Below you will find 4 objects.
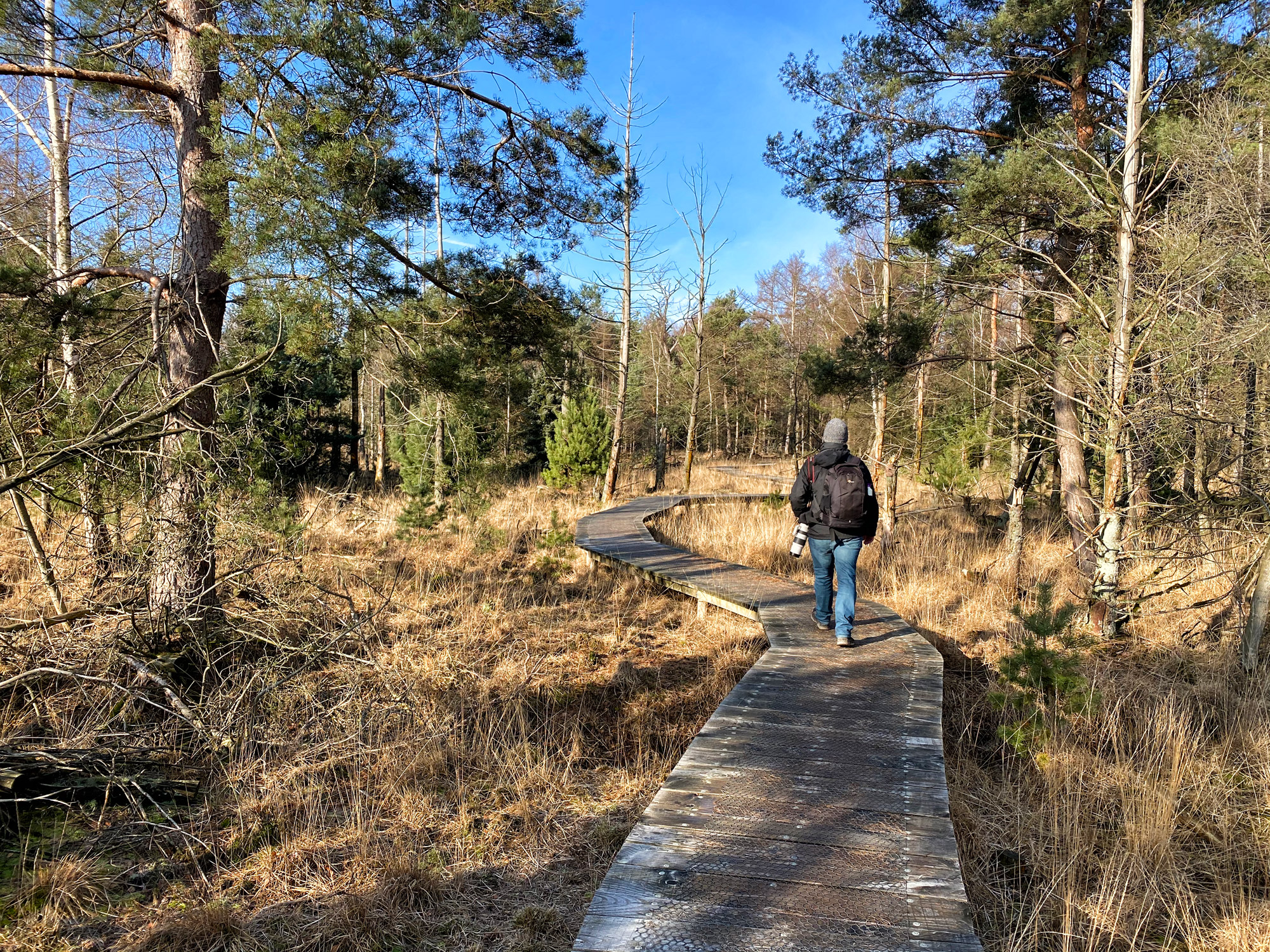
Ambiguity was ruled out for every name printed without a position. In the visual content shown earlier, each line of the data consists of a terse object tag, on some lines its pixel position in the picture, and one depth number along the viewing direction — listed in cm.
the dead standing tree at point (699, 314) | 1823
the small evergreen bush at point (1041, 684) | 438
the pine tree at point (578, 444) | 1806
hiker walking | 520
